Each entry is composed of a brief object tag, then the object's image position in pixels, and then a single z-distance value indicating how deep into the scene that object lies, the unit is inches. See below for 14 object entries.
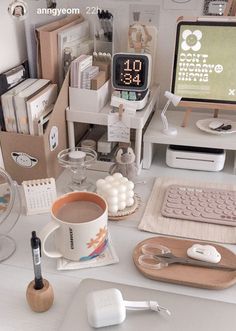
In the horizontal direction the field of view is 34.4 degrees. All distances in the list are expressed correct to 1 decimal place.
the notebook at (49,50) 42.5
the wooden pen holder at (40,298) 26.6
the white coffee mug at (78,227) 29.7
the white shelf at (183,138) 42.8
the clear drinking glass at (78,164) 41.0
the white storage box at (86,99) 42.8
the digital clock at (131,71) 42.4
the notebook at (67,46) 44.2
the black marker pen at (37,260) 26.2
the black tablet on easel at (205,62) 42.1
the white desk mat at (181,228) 33.9
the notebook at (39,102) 39.3
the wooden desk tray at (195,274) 28.9
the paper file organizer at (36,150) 40.4
